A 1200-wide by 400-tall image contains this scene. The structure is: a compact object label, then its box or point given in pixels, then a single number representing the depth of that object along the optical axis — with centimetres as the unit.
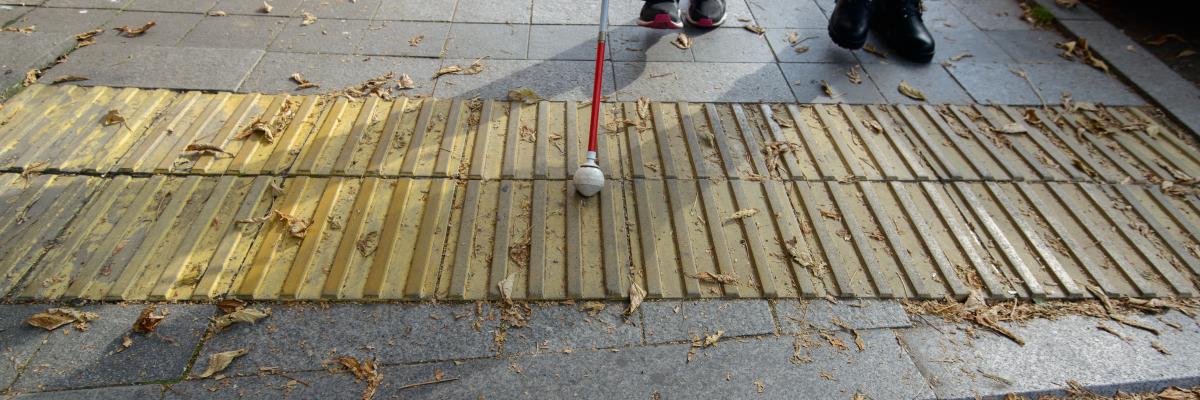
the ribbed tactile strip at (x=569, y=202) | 242
